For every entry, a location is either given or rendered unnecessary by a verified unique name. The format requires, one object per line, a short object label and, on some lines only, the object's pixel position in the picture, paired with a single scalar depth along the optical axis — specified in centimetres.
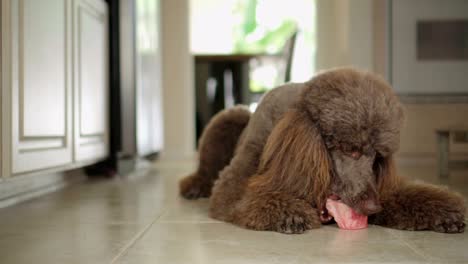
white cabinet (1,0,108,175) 183
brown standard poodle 133
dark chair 382
